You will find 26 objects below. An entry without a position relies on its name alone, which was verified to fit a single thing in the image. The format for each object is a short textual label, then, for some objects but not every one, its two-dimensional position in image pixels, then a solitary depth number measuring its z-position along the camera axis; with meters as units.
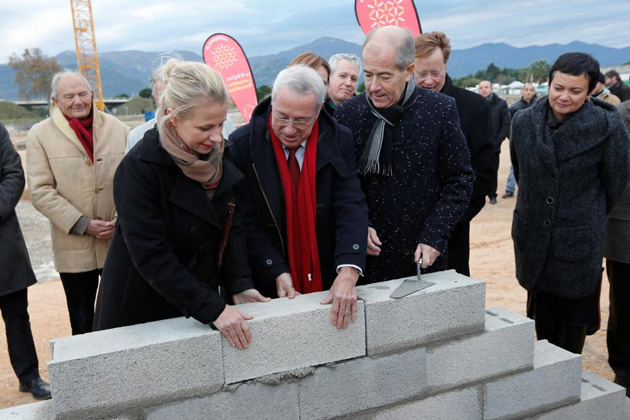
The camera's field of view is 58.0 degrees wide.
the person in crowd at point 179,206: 2.11
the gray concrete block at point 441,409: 2.74
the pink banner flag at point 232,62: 9.82
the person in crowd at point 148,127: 3.31
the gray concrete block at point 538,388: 2.95
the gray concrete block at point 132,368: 2.13
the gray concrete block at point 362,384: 2.55
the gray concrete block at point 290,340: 2.39
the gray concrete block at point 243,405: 2.32
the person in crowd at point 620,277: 3.92
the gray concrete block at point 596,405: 3.15
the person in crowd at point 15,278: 4.06
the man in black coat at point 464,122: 3.60
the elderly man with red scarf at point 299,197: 2.53
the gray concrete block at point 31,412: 2.30
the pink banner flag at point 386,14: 6.12
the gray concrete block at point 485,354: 2.79
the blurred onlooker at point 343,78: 4.52
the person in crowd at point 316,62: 4.33
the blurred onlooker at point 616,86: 9.24
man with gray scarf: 2.85
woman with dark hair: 3.39
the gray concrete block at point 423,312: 2.61
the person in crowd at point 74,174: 3.94
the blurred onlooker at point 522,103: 11.08
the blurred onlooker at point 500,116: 9.98
